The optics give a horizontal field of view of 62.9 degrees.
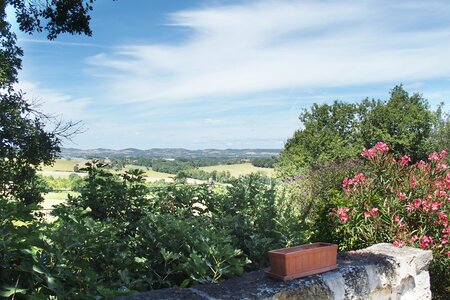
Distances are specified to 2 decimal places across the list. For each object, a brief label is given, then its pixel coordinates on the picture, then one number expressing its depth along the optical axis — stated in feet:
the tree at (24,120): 17.40
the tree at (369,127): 71.26
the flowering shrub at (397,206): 11.10
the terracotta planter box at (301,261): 6.39
